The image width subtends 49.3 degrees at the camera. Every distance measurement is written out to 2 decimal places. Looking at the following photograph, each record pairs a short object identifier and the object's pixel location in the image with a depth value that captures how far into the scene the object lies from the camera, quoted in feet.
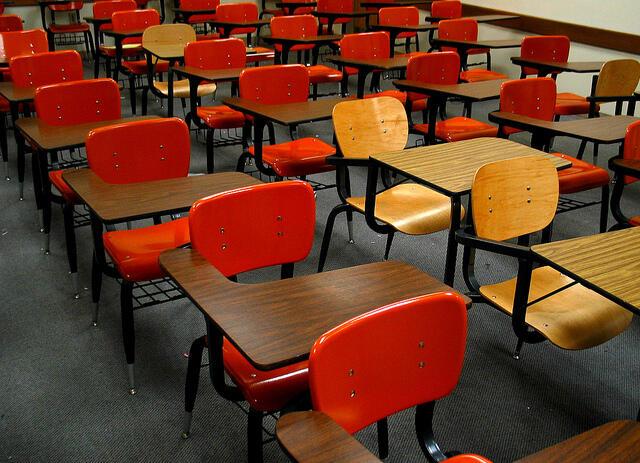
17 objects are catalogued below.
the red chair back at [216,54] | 15.28
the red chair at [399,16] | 22.68
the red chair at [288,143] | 11.62
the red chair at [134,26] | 18.76
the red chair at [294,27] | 20.40
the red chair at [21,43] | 17.03
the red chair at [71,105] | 10.84
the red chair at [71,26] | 25.43
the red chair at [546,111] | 11.48
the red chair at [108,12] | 21.62
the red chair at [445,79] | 13.69
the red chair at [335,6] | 26.76
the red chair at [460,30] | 20.66
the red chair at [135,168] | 8.21
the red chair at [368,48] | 16.83
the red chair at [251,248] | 5.90
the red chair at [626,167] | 9.91
